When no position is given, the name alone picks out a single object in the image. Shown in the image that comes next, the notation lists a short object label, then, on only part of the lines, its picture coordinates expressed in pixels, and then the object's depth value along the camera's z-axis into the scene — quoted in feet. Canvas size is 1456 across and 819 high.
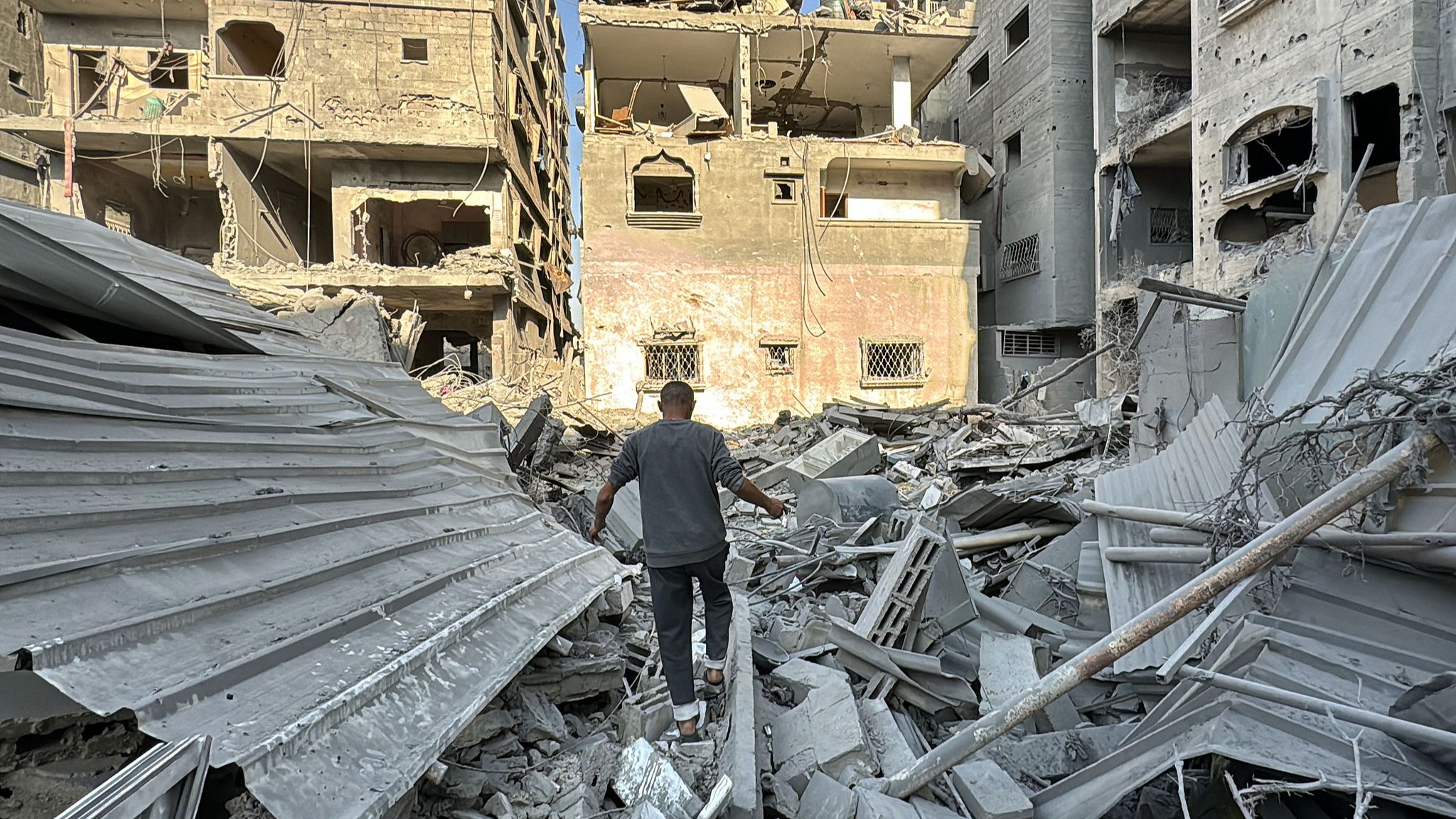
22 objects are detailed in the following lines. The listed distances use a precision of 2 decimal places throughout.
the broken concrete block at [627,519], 20.42
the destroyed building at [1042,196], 62.34
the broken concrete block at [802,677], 10.65
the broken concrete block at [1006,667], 11.33
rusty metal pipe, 7.09
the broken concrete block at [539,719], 9.14
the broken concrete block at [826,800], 7.72
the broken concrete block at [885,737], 9.25
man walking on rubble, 10.36
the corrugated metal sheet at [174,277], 12.13
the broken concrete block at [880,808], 7.25
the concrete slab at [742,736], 7.59
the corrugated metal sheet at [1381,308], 10.34
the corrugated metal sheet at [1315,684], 6.37
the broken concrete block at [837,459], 28.73
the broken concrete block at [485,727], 8.20
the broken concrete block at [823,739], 8.93
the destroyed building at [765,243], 48.03
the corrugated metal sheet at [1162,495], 10.82
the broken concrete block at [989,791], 7.57
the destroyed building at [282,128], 46.60
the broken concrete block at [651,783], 7.58
